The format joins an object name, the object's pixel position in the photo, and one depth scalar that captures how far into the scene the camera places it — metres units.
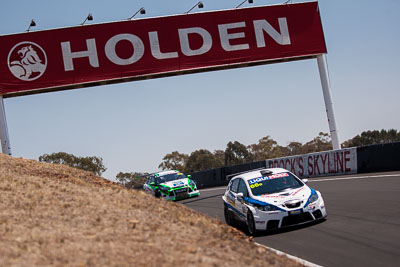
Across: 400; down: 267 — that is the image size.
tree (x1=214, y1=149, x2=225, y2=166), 95.69
